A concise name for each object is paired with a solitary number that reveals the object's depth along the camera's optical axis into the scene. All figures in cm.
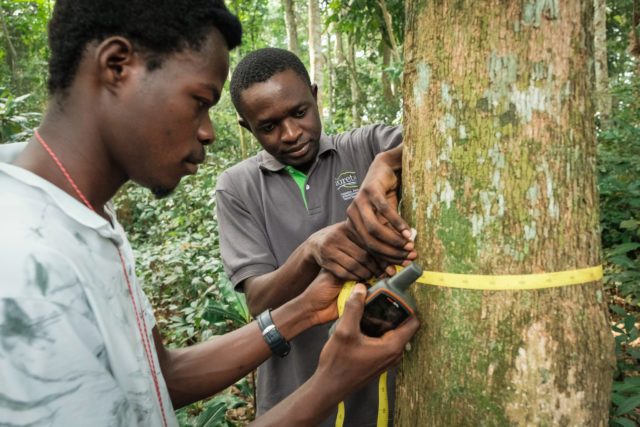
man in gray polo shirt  186
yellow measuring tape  100
